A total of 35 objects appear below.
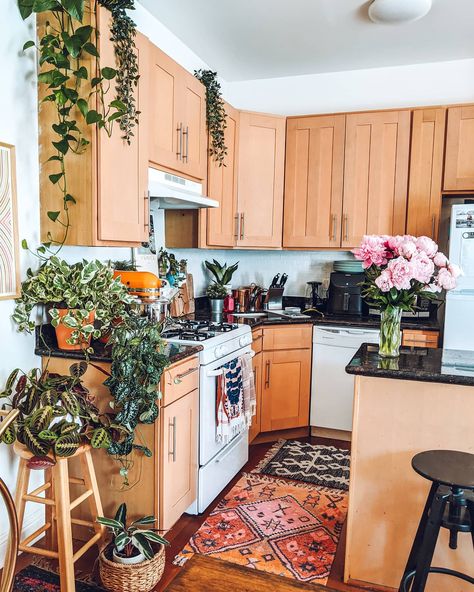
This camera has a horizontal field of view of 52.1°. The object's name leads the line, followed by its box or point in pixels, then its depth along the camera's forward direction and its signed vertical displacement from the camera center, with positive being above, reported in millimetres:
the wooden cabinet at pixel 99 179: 2168 +311
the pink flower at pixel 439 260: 2002 -24
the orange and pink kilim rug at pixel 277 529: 2205 -1408
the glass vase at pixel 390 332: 2109 -346
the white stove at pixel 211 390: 2525 -742
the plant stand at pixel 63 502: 1809 -1019
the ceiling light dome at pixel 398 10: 2748 +1408
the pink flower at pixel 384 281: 1991 -116
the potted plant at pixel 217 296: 3486 -339
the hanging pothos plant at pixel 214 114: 3230 +913
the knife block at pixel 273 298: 4090 -400
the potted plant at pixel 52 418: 1812 -670
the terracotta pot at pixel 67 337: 2240 -426
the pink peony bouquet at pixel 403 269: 1956 -64
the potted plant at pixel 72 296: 2150 -226
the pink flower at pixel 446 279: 1965 -99
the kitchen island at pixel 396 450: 1898 -805
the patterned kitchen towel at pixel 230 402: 2643 -848
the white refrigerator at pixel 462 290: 3219 -232
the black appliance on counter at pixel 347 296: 3855 -346
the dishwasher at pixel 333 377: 3578 -933
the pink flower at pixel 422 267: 1940 -52
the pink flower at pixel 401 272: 1947 -77
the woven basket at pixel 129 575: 1899 -1292
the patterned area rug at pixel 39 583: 1980 -1400
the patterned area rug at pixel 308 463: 3029 -1416
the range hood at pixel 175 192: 2617 +315
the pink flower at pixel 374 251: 2037 +7
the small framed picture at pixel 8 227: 2082 +75
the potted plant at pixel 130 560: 1904 -1249
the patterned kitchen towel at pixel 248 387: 2857 -816
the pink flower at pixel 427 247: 1988 +29
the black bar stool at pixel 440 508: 1517 -816
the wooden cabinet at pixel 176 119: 2629 +763
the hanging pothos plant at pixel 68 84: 2051 +709
